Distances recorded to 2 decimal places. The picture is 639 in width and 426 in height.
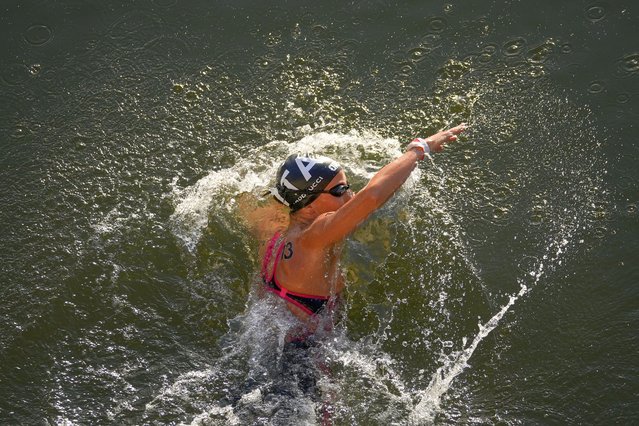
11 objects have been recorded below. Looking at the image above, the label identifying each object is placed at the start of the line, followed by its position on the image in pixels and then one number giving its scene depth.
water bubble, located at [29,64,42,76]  17.83
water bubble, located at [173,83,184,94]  17.25
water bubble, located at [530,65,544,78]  16.78
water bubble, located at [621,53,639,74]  16.55
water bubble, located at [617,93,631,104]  16.06
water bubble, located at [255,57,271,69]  17.53
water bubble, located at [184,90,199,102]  17.05
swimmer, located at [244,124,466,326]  12.19
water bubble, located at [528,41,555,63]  17.05
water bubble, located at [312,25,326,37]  18.00
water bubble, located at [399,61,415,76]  17.16
